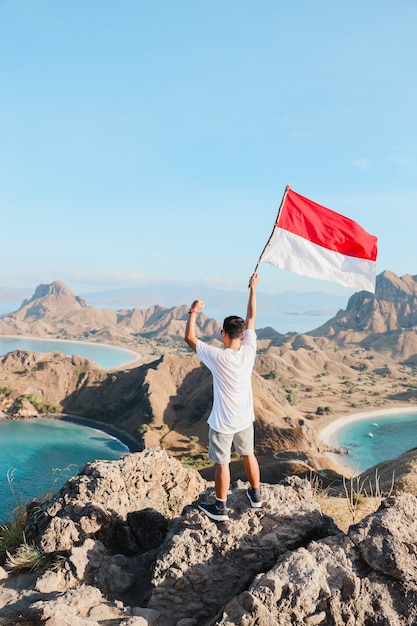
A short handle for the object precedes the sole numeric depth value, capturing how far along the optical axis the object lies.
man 5.21
